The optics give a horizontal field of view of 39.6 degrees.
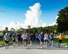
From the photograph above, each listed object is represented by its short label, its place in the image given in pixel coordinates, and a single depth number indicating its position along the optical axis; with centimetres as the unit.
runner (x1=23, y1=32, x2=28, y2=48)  978
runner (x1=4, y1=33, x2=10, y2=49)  944
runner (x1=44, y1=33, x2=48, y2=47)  1087
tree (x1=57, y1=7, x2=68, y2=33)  4028
